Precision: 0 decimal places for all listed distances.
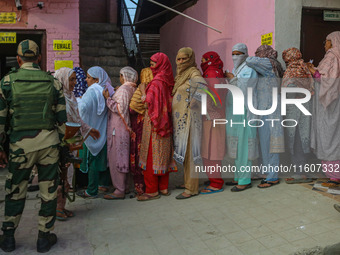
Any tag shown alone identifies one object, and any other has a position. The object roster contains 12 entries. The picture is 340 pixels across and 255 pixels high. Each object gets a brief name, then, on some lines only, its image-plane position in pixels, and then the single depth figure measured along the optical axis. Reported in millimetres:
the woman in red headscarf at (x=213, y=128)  4621
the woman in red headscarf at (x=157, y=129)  4445
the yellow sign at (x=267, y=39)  5222
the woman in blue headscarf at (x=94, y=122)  4645
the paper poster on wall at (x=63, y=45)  6367
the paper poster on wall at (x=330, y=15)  5352
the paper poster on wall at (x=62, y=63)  6352
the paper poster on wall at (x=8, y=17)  6230
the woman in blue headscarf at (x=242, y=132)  4656
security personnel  3127
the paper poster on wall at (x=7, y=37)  6270
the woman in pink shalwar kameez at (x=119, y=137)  4672
